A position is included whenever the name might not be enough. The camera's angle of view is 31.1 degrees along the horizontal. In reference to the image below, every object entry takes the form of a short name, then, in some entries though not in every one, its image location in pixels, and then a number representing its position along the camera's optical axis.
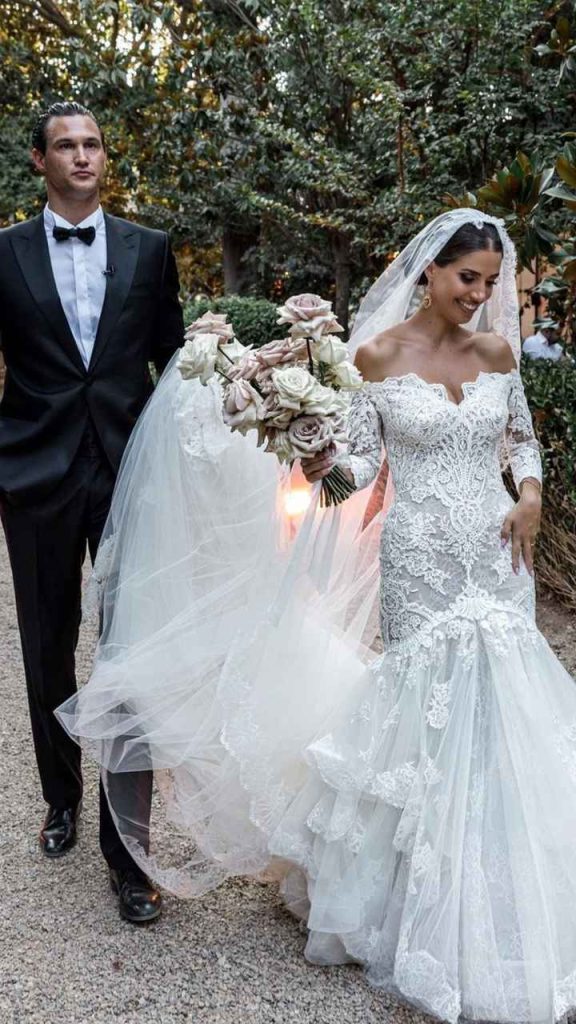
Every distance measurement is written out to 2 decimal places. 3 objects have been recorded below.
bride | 2.63
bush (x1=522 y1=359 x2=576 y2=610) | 5.70
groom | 3.16
